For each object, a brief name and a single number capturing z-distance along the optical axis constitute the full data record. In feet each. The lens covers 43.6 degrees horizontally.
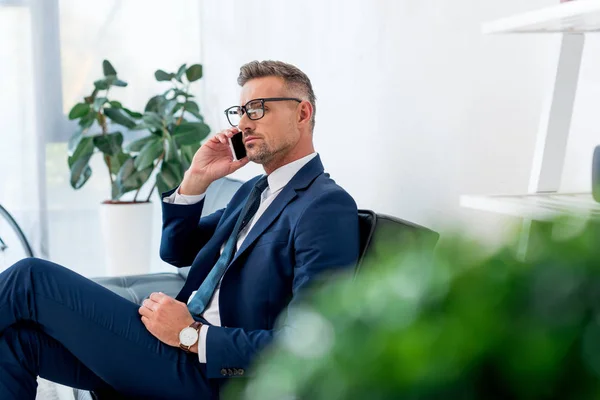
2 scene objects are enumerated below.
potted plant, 12.89
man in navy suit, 5.39
